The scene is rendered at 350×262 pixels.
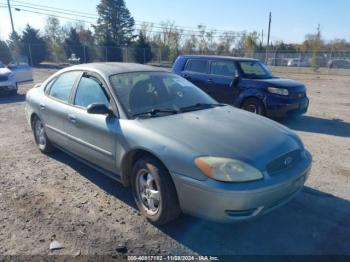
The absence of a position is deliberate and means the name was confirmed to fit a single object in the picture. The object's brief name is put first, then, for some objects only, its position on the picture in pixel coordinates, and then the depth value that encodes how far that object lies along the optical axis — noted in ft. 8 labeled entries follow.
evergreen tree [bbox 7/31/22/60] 120.82
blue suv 25.17
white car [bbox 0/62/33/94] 39.87
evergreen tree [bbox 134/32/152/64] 127.13
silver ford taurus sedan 9.04
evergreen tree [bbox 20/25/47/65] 125.92
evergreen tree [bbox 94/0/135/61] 169.84
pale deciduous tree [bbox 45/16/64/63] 134.72
